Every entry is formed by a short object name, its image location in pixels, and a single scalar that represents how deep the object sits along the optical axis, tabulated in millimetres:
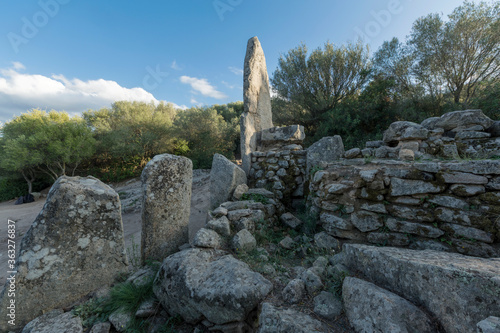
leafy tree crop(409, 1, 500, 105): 9336
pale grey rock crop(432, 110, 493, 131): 4281
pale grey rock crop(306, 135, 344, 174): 4605
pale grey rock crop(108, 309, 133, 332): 2031
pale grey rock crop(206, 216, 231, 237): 3172
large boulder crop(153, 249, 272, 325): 1883
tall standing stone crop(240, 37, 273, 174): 5566
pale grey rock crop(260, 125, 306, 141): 5754
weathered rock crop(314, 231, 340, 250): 3148
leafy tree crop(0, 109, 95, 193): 12531
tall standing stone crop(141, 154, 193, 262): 2957
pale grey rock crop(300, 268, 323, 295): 1998
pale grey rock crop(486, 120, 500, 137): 4152
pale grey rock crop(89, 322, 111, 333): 1970
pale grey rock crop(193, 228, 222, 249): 2744
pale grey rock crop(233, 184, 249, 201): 4423
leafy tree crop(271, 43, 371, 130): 11852
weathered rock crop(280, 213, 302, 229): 4080
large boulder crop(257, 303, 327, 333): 1509
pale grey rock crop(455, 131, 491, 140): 4105
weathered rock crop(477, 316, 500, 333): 943
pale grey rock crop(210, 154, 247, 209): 4637
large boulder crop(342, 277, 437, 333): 1329
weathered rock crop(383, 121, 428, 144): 4297
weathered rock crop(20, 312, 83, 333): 1948
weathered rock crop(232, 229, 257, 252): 2875
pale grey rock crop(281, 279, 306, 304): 1899
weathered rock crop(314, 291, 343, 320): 1691
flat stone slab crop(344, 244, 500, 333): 1216
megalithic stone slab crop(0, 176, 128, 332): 2123
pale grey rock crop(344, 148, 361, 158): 4285
